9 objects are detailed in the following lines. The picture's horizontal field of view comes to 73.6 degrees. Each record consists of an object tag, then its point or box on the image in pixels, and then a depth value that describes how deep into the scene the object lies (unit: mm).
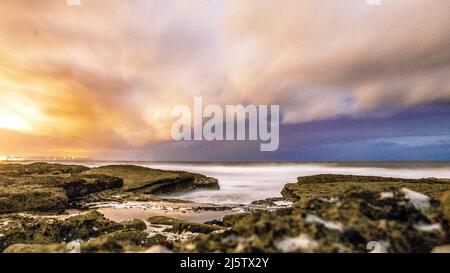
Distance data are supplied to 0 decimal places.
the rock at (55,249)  3417
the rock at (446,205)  3671
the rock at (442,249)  3300
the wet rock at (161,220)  12979
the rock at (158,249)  3047
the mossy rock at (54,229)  9586
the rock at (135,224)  11555
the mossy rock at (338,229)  3105
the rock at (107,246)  3251
